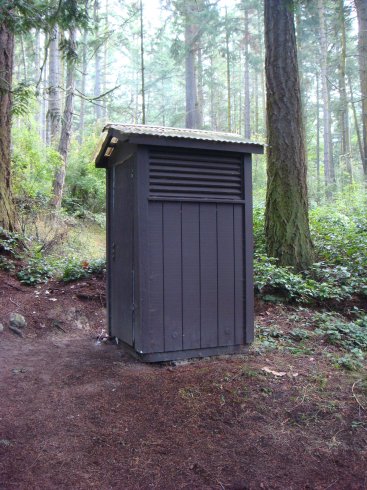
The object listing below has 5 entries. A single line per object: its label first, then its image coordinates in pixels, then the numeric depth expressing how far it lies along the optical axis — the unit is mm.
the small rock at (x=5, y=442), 2539
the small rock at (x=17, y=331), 5074
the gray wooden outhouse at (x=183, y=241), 3789
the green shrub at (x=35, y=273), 6387
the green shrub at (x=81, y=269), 6609
